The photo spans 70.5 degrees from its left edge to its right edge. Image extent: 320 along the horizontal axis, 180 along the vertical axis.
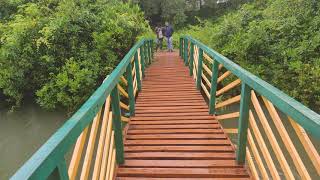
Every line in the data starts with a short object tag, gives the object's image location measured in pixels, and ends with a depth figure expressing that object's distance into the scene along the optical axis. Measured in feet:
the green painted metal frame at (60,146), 3.01
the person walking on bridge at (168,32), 32.54
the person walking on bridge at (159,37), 35.29
